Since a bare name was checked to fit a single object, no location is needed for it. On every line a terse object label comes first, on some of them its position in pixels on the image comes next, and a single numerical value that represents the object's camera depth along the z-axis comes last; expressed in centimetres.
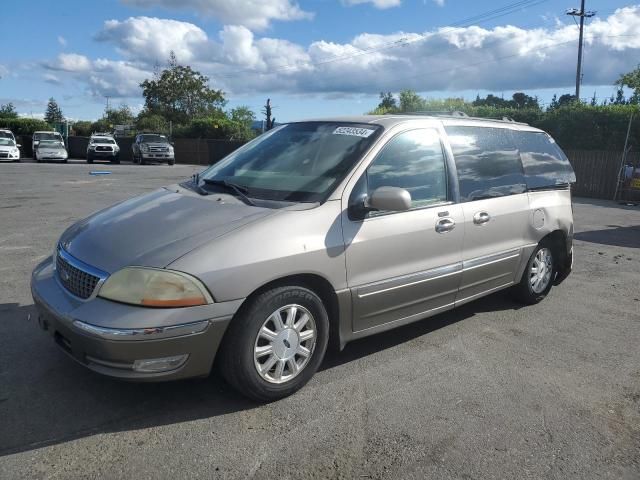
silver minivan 311
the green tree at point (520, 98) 7971
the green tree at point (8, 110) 6468
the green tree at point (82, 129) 6525
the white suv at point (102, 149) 3256
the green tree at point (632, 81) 3165
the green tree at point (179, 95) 5950
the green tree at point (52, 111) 10694
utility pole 3981
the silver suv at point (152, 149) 3166
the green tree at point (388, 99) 6102
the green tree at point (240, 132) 4097
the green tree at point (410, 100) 3584
